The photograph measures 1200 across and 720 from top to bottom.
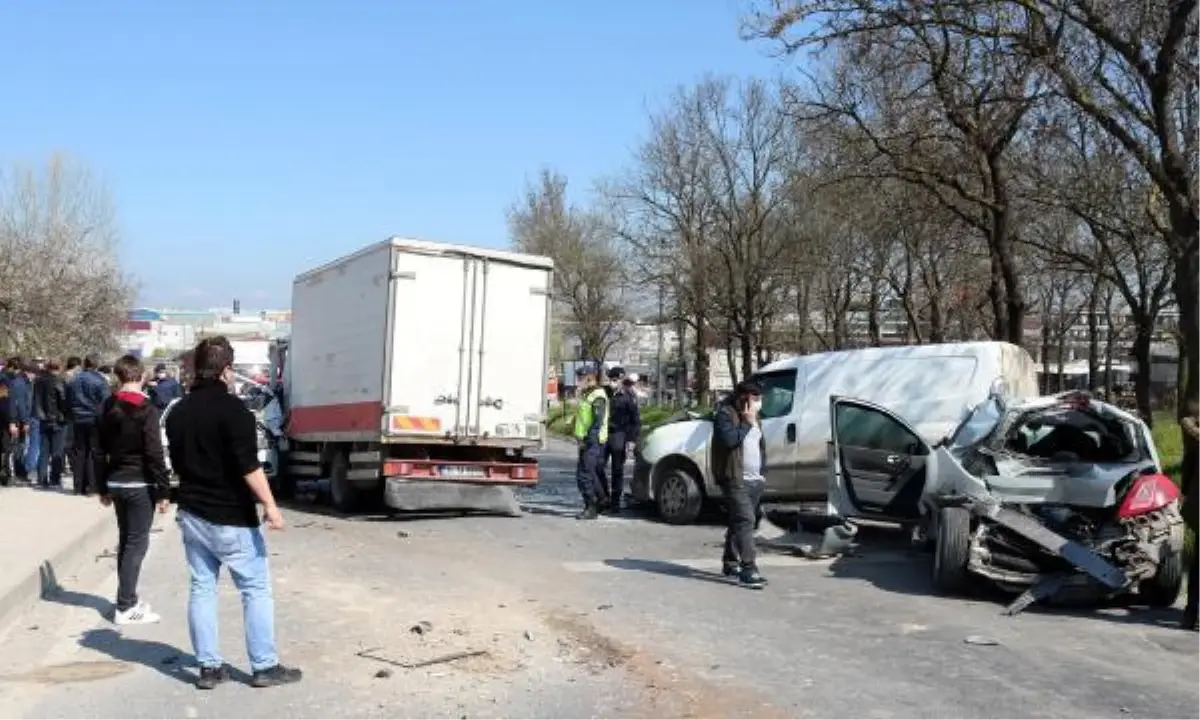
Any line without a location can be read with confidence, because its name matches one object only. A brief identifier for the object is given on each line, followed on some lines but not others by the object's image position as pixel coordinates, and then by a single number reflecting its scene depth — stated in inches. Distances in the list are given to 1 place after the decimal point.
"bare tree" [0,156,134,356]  1339.8
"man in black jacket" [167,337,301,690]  249.3
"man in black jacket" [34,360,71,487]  657.6
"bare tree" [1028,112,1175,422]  761.6
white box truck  565.9
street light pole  1847.3
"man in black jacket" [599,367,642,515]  609.9
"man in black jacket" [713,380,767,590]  397.1
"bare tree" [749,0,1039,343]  546.3
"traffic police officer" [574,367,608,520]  594.9
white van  531.2
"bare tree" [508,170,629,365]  1985.7
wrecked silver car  357.4
